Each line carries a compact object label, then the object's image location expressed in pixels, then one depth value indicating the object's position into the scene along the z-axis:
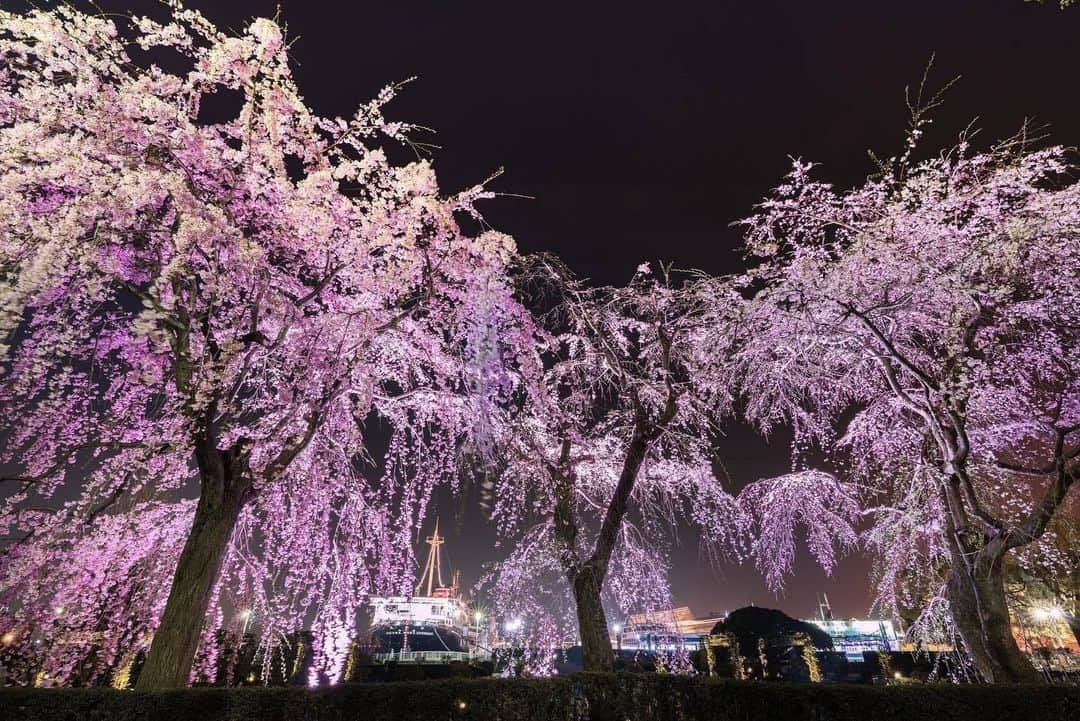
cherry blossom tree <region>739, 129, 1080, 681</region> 6.75
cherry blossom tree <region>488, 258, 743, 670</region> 8.09
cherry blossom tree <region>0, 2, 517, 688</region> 5.49
